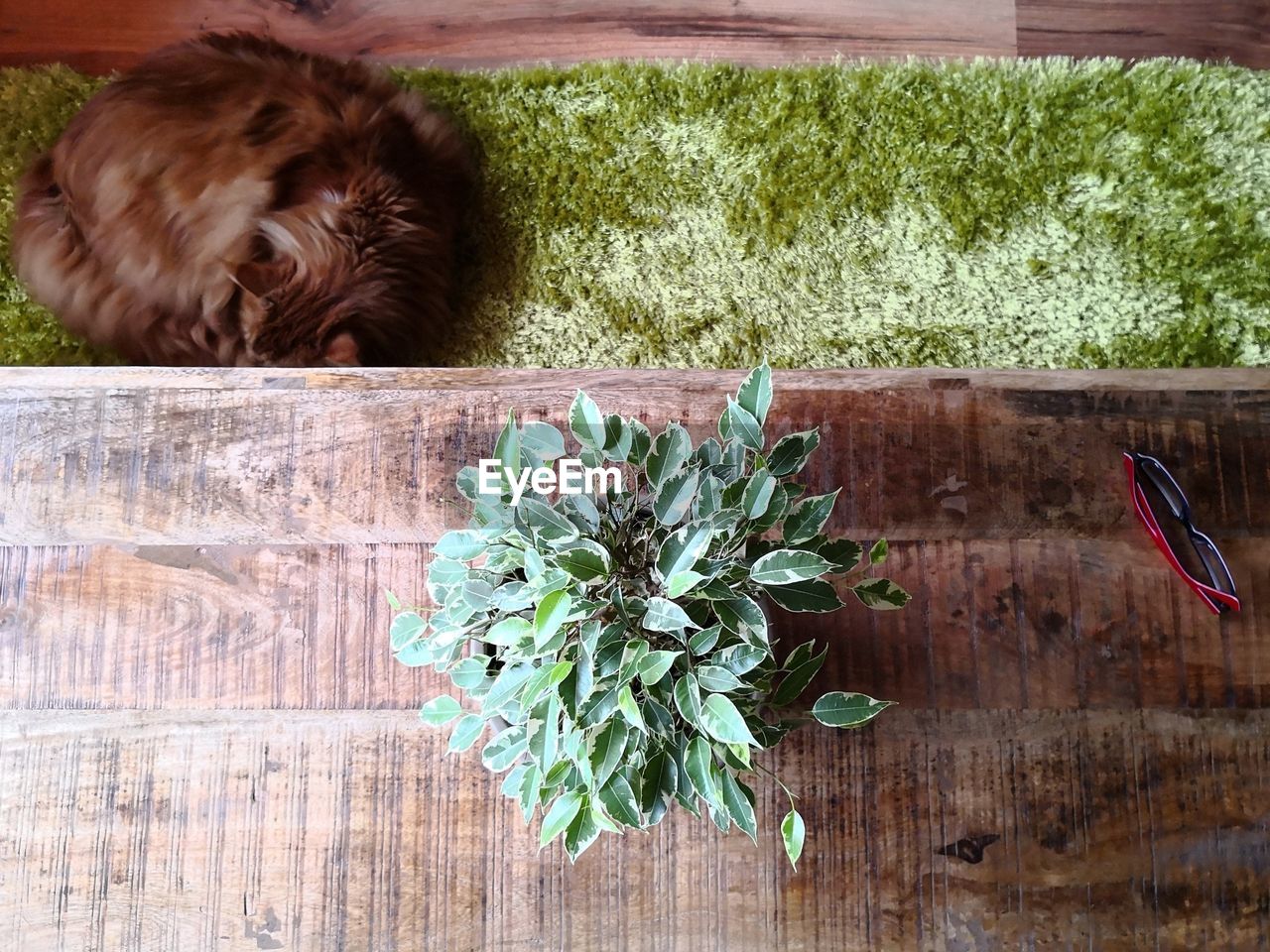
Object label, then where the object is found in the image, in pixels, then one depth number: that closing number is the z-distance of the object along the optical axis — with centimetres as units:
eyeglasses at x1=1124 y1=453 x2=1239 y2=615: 89
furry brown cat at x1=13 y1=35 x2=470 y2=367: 116
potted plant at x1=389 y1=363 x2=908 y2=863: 57
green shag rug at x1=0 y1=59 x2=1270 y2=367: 133
